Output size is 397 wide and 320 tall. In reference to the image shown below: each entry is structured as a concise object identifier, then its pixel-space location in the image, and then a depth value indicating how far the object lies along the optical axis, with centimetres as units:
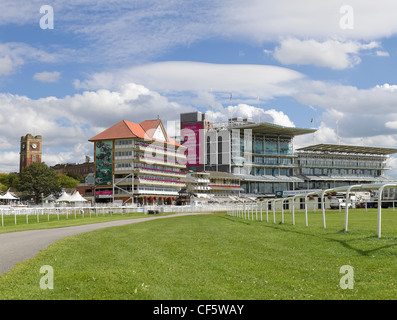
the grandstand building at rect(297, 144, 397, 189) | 15688
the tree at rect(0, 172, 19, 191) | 15192
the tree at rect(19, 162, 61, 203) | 10944
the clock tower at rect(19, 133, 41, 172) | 19804
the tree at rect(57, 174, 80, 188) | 15231
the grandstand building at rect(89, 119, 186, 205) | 10100
